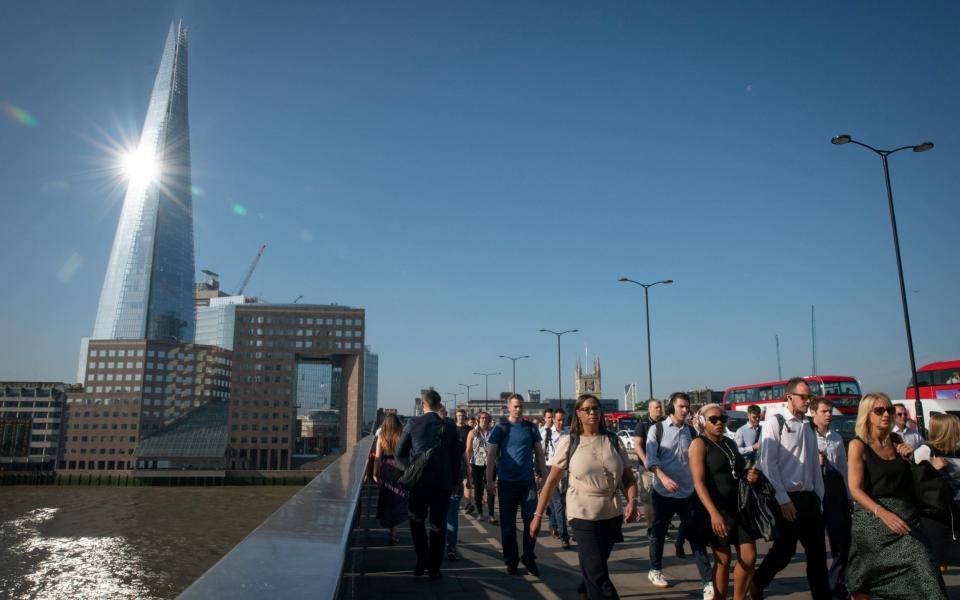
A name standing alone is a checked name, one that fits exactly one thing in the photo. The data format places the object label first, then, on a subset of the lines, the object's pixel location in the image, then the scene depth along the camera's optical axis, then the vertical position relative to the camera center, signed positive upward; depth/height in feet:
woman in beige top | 15.05 -1.91
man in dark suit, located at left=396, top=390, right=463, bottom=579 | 20.77 -2.35
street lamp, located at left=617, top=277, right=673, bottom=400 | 123.79 +21.61
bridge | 6.34 -5.12
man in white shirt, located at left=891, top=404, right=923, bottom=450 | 25.55 -0.98
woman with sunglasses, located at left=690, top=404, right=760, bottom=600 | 16.25 -2.15
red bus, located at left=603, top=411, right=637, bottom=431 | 129.32 -3.24
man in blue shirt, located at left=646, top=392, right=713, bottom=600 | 21.06 -2.12
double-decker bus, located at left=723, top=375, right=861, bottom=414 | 93.76 +2.29
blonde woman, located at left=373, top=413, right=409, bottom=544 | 23.86 -2.66
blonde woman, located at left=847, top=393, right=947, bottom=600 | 13.79 -2.58
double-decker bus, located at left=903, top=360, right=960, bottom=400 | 85.76 +3.16
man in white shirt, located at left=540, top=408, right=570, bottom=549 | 27.50 -3.79
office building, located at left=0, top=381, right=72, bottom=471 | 374.84 -3.67
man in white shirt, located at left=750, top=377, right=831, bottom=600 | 16.98 -2.39
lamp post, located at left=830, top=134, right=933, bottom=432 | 59.26 +17.71
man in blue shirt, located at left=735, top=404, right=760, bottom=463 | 27.68 -1.19
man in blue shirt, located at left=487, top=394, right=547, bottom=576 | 23.20 -1.95
